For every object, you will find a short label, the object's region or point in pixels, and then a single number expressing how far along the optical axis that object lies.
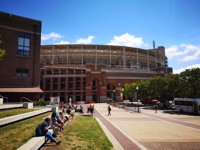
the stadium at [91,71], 65.69
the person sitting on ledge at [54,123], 9.62
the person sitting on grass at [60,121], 11.07
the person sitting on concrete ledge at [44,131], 7.80
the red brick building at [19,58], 28.83
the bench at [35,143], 6.22
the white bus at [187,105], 25.29
